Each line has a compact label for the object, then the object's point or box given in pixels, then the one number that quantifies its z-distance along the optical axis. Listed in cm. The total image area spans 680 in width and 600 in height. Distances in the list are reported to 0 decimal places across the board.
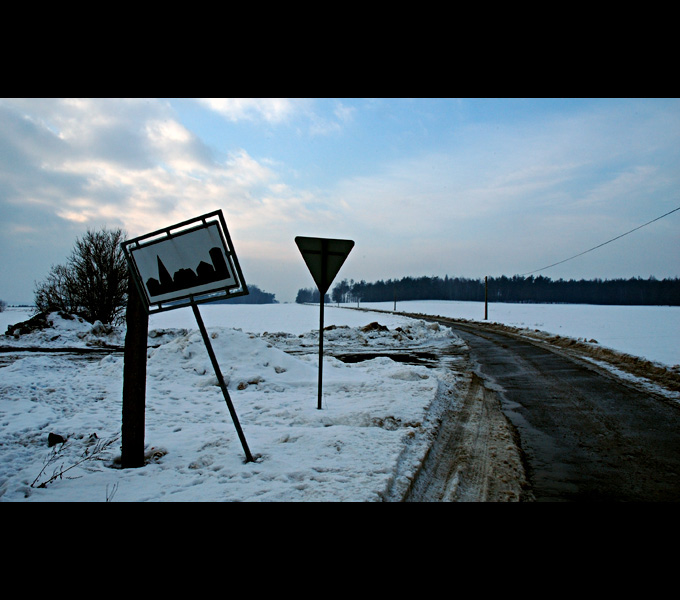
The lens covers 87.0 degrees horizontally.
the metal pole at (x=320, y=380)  568
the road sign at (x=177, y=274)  307
